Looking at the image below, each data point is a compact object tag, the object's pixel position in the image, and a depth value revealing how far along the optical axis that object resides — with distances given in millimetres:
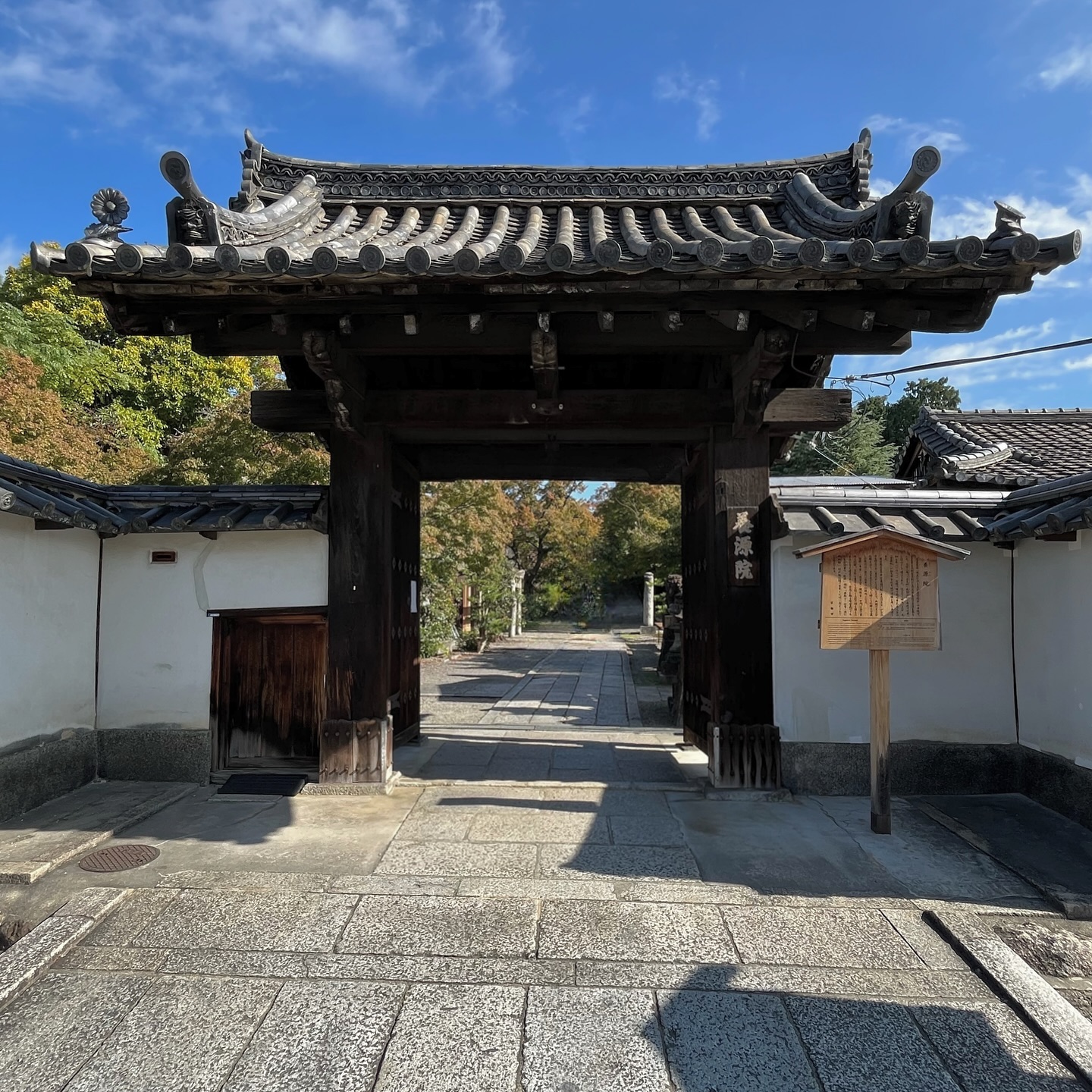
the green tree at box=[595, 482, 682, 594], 32500
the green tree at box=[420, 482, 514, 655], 18125
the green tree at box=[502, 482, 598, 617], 37906
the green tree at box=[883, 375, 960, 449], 37750
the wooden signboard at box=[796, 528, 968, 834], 4945
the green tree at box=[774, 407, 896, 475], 27141
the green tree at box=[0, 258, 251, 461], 17906
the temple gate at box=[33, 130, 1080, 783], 4285
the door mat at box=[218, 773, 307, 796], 6176
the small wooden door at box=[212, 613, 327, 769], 6816
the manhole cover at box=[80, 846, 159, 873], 4453
